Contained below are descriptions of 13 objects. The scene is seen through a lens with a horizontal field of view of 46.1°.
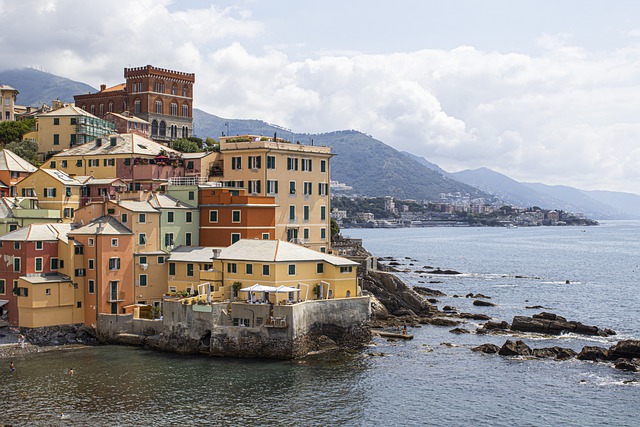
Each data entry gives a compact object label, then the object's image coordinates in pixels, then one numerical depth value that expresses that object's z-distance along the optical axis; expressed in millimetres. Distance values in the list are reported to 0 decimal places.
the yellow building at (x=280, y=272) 67625
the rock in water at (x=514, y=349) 69312
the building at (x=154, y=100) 143625
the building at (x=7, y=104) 160125
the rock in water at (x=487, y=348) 70688
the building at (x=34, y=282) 69625
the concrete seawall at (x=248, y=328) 64312
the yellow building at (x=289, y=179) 83750
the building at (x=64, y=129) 108562
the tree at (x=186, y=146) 117969
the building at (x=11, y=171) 89000
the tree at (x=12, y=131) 119775
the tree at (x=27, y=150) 106500
